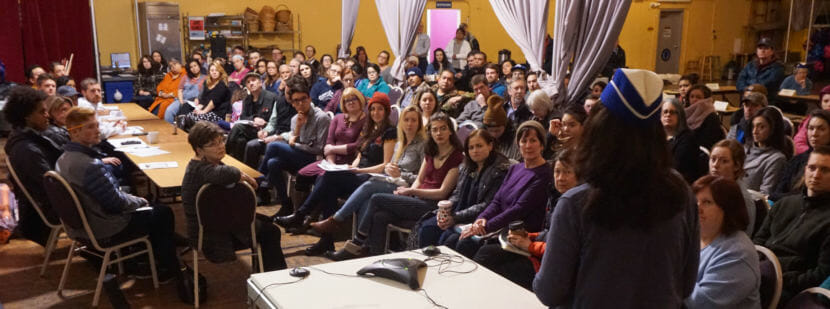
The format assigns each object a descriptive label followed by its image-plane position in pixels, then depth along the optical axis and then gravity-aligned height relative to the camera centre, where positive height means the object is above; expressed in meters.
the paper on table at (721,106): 7.65 -0.68
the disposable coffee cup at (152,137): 5.54 -0.78
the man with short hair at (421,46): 12.79 -0.02
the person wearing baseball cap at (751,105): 5.38 -0.47
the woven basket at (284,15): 14.12 +0.63
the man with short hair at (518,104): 5.81 -0.52
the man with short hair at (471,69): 10.19 -0.36
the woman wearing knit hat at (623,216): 1.49 -0.39
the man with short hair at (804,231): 2.66 -0.80
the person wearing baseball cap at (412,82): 7.91 -0.45
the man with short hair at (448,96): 6.78 -0.53
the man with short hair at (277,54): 13.34 -0.20
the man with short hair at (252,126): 6.59 -0.84
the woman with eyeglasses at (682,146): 4.56 -0.68
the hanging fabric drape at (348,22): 10.99 +0.38
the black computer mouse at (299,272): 2.54 -0.87
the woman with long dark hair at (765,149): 4.20 -0.66
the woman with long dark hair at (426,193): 4.24 -0.95
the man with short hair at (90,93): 6.36 -0.47
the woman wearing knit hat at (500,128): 5.02 -0.63
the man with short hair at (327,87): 8.01 -0.55
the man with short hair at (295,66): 9.55 -0.31
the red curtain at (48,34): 11.32 +0.16
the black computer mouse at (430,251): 2.79 -0.86
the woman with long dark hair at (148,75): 11.80 -0.57
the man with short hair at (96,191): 3.60 -0.80
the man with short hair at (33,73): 8.12 -0.36
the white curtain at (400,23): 9.09 +0.32
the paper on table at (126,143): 5.36 -0.82
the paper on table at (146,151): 5.04 -0.83
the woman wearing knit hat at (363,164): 5.02 -0.93
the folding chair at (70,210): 3.50 -0.90
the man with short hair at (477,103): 6.39 -0.57
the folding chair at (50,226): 4.14 -1.20
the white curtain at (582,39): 5.26 +0.06
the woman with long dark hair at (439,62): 11.80 -0.30
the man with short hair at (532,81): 6.12 -0.33
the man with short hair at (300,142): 5.73 -0.86
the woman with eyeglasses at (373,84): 8.48 -0.50
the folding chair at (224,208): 3.52 -0.89
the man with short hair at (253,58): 10.87 -0.22
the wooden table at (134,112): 7.38 -0.80
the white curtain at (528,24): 6.09 +0.21
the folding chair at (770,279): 2.35 -0.84
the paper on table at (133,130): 6.09 -0.80
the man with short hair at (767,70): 8.45 -0.31
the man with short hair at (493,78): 7.91 -0.39
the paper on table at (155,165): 4.56 -0.84
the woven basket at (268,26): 13.97 +0.39
